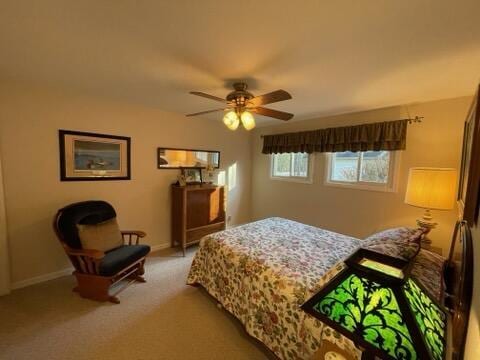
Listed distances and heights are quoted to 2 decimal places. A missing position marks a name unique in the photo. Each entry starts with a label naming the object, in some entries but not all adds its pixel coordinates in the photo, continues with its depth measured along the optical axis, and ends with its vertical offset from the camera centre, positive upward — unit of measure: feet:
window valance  8.96 +1.47
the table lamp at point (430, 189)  6.64 -0.61
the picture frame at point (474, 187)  2.72 -0.18
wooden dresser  10.73 -2.73
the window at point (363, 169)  9.55 -0.04
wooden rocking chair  6.97 -3.53
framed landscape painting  8.46 +0.08
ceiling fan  6.48 +1.88
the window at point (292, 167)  12.62 -0.06
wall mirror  11.19 +0.21
